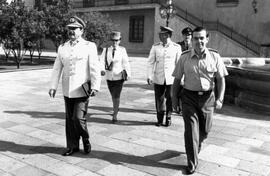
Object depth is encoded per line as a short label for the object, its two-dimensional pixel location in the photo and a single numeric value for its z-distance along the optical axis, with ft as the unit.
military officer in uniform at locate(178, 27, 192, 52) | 21.26
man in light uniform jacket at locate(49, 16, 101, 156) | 14.23
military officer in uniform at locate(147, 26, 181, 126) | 19.57
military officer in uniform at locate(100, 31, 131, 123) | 20.42
